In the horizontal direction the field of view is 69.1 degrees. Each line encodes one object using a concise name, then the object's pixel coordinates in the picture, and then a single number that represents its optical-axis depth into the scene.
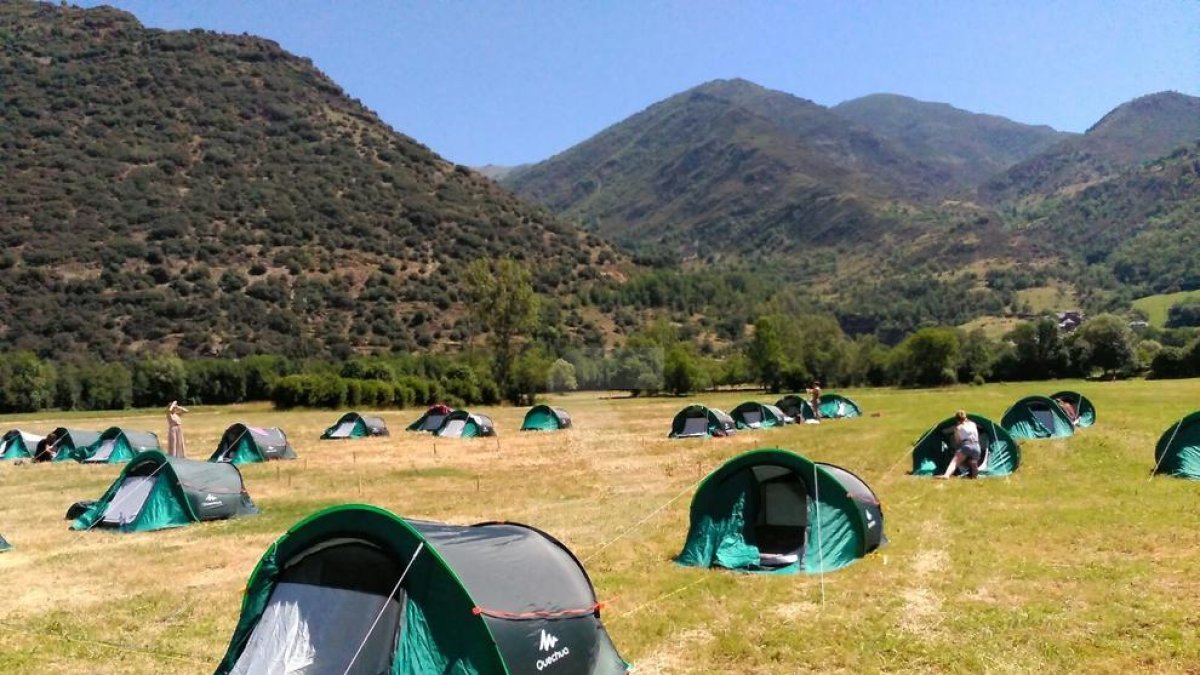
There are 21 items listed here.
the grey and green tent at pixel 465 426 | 39.38
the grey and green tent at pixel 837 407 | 45.94
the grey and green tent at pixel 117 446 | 28.69
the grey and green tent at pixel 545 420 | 43.00
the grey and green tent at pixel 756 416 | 39.06
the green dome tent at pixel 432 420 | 41.50
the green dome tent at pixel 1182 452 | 18.30
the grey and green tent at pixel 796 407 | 41.91
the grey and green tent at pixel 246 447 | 29.50
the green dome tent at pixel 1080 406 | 31.30
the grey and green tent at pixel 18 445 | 30.64
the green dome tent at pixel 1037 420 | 26.39
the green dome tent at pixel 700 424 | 35.75
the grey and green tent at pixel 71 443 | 29.39
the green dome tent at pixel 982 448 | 20.97
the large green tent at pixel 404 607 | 7.80
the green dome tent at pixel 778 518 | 13.02
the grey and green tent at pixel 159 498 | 17.27
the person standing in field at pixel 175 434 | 24.45
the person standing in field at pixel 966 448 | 20.34
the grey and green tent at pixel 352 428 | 38.83
